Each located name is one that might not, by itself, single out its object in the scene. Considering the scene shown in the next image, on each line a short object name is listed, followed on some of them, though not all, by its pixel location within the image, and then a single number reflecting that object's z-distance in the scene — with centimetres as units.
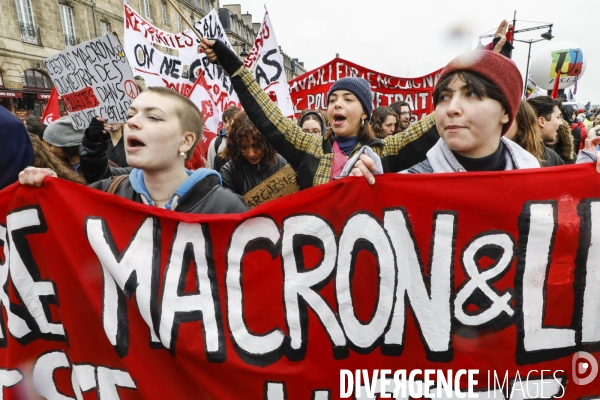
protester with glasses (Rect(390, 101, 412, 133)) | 507
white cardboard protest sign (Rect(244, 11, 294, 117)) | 499
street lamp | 1113
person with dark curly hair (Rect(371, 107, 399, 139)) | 490
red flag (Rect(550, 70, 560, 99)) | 540
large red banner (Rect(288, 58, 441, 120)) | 527
